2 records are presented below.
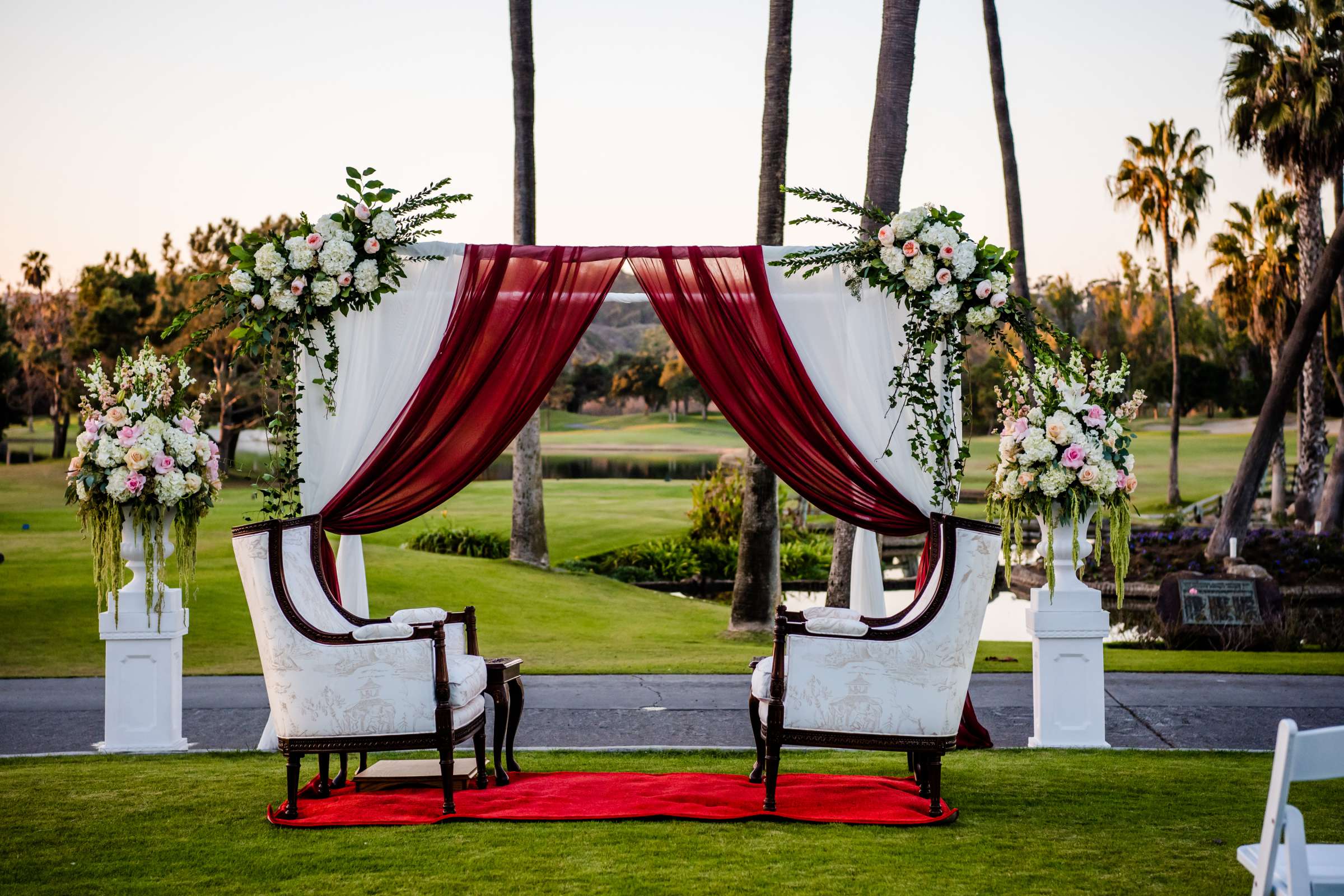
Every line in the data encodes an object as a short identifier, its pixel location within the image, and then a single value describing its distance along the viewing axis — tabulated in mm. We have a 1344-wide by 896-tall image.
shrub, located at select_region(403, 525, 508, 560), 17516
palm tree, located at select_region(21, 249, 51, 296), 40594
